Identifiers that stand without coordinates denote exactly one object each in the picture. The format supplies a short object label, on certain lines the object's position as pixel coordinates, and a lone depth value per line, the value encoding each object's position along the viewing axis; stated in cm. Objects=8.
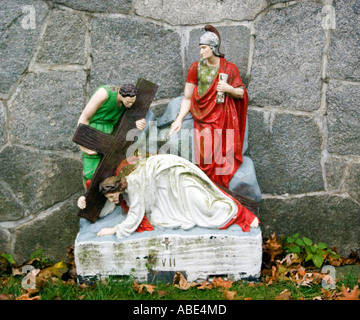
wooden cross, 338
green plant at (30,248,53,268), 391
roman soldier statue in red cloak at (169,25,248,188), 347
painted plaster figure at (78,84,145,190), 335
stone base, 326
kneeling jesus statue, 327
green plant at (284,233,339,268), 375
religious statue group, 329
